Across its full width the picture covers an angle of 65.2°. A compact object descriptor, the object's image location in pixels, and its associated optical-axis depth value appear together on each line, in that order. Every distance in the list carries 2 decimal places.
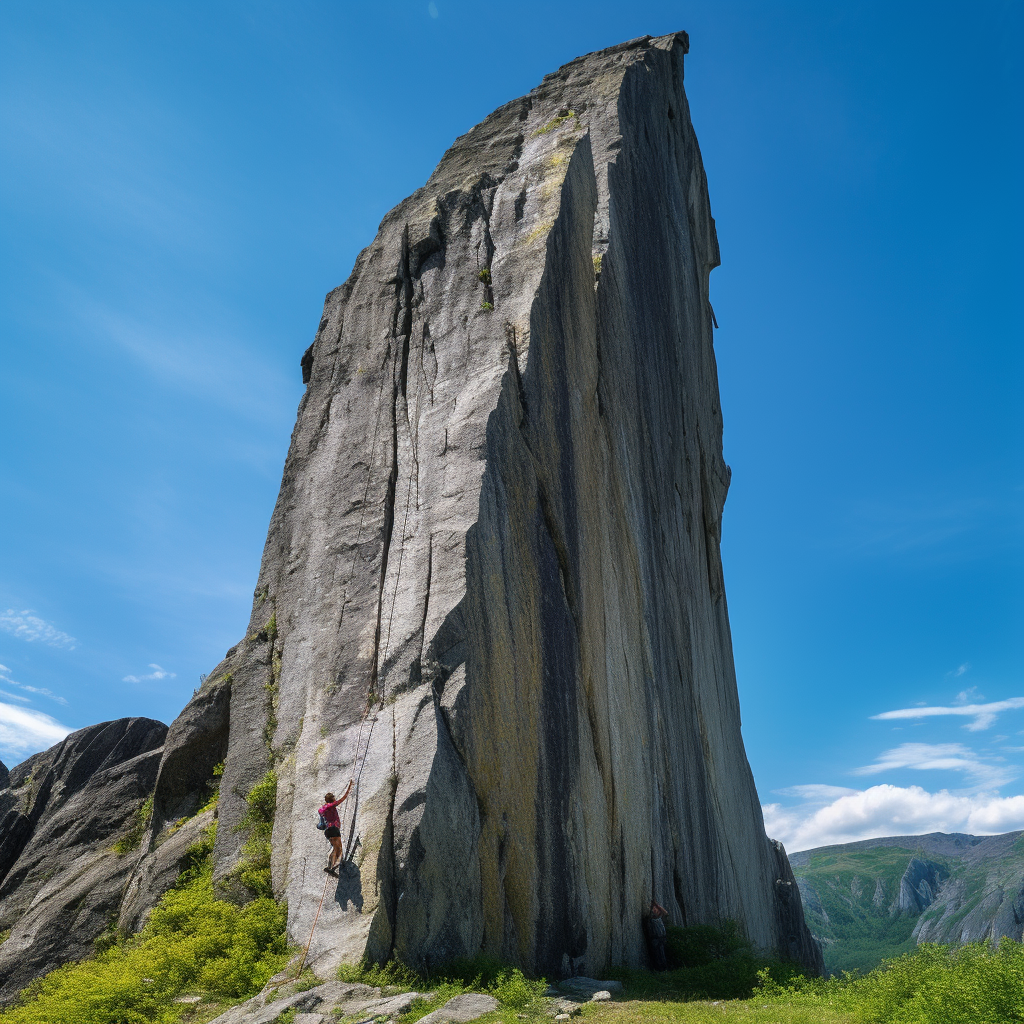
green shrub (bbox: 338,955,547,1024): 10.12
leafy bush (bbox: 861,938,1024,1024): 8.11
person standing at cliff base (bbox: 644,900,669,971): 16.91
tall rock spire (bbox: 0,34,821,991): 13.16
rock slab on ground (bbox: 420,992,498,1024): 9.38
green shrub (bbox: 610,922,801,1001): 13.76
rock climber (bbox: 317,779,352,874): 12.55
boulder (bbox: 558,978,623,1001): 12.11
